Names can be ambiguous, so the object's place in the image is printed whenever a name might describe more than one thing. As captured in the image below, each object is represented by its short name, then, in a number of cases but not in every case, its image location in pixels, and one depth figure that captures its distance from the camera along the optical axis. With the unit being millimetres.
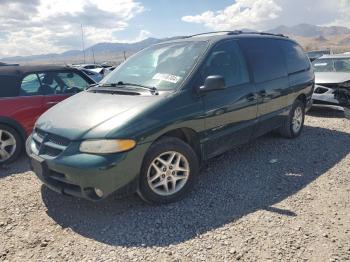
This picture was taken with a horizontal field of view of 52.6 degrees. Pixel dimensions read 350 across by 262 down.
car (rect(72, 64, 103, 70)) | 29345
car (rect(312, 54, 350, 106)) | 8820
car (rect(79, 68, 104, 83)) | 14488
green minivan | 3570
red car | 5805
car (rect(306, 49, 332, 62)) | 25825
